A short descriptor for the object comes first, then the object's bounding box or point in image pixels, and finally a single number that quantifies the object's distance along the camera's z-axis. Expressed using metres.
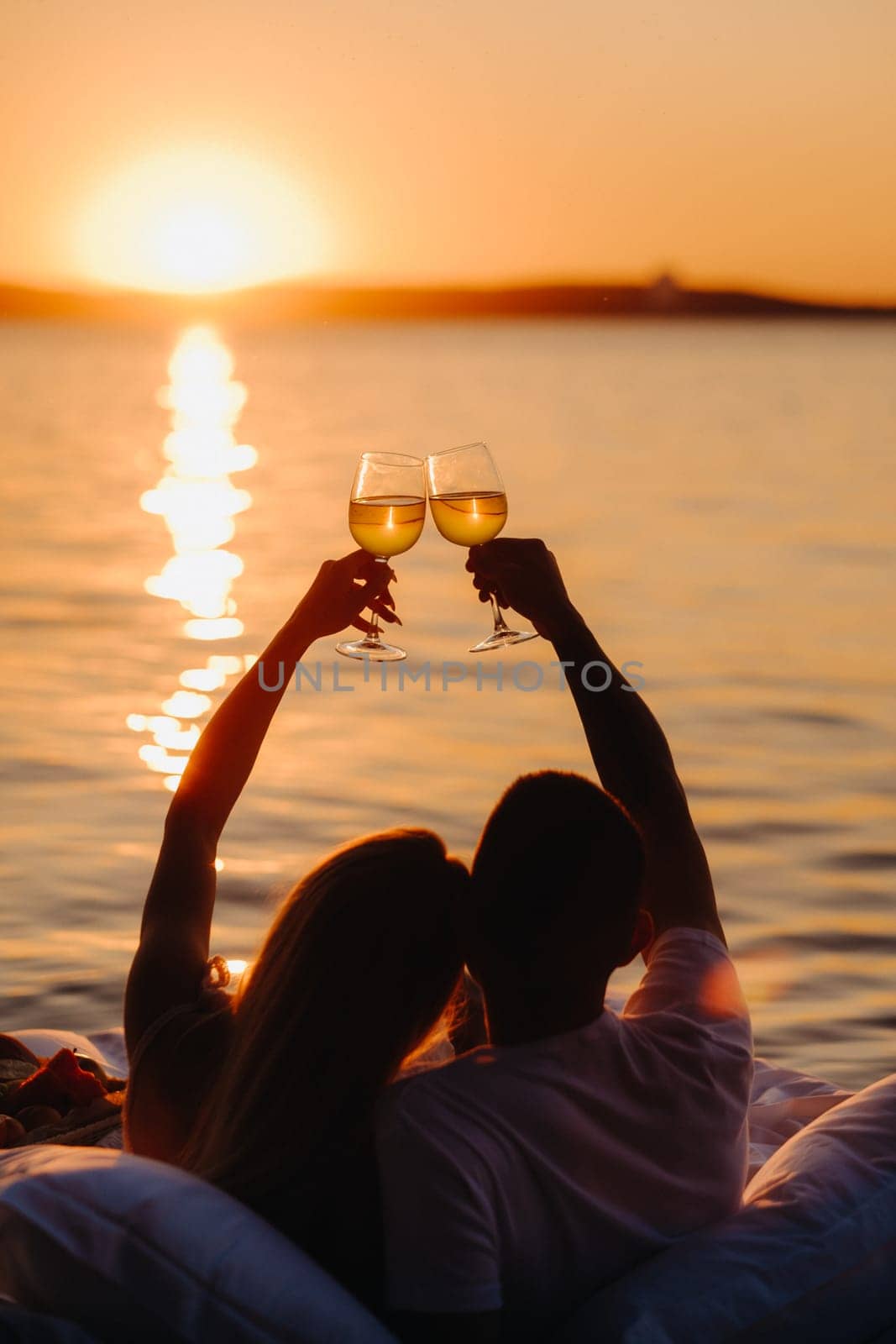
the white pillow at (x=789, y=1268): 2.07
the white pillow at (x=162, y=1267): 1.93
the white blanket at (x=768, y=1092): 3.06
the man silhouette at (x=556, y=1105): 1.89
